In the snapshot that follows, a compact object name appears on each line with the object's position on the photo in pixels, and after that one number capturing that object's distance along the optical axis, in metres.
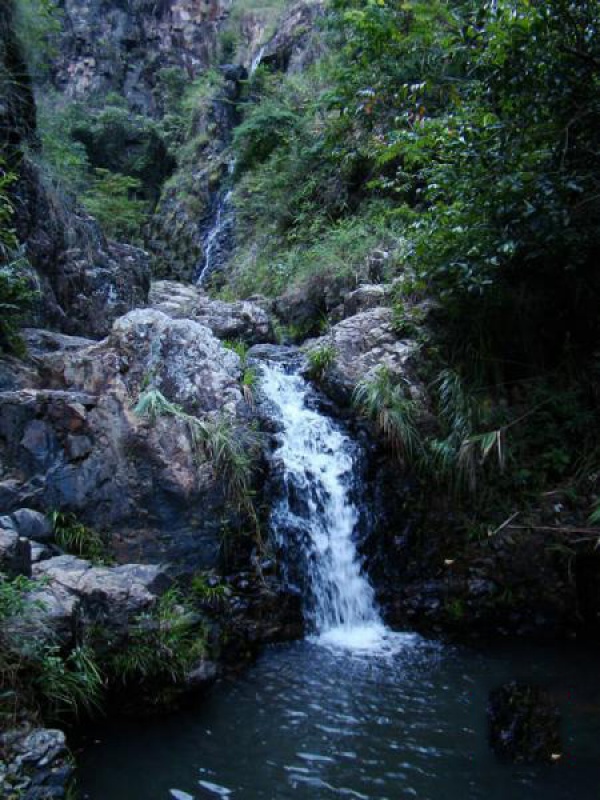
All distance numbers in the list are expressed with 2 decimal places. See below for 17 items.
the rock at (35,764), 3.23
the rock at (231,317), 9.41
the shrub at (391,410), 6.99
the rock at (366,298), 8.79
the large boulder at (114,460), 5.55
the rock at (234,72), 19.26
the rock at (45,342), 6.98
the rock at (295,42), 17.33
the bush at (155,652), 4.50
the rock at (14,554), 4.11
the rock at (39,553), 4.82
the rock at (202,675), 4.64
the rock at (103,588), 4.54
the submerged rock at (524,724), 4.07
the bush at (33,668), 3.78
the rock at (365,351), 7.60
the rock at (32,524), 5.02
